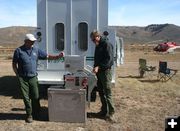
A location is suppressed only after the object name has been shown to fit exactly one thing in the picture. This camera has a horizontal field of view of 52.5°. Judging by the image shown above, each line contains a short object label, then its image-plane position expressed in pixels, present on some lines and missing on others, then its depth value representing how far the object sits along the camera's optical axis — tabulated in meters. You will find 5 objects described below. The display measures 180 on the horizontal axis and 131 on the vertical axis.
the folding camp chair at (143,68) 8.10
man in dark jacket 3.81
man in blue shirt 3.74
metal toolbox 3.75
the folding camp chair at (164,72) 7.38
